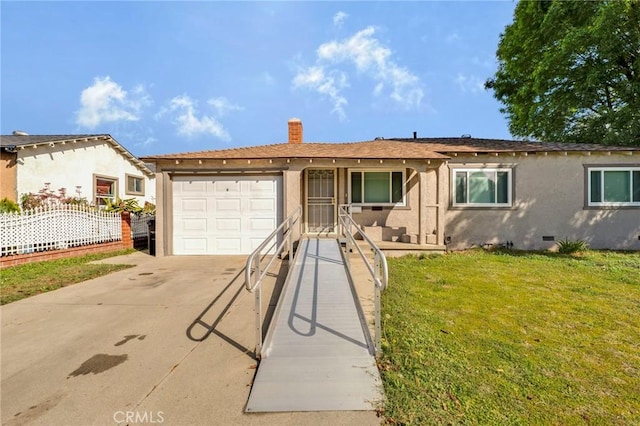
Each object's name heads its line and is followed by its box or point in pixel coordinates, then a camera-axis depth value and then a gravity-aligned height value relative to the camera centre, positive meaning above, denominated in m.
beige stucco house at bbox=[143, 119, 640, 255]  9.06 +0.50
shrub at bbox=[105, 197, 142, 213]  11.48 +0.15
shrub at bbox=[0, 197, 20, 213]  8.50 +0.14
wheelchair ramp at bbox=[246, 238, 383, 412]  2.50 -1.66
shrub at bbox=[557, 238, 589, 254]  8.95 -1.28
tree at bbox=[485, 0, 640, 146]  12.45 +7.07
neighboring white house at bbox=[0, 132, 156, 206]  11.87 +2.23
